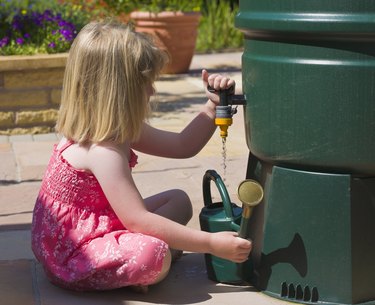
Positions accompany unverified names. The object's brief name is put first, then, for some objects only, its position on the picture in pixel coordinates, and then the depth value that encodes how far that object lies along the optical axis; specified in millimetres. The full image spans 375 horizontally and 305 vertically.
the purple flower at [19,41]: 6537
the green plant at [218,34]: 11758
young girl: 3049
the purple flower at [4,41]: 6492
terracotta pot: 9227
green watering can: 3197
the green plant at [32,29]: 6508
